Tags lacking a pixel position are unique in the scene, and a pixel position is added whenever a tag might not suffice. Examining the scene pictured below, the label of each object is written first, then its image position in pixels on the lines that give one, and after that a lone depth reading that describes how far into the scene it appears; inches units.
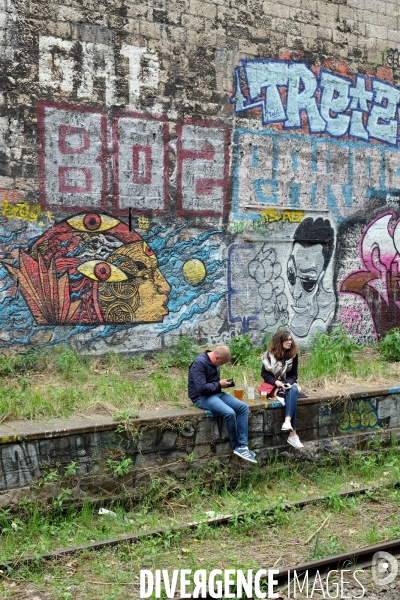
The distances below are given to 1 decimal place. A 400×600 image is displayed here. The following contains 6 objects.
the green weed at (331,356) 356.9
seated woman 297.1
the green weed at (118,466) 251.8
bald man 274.1
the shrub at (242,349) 402.0
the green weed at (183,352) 394.4
